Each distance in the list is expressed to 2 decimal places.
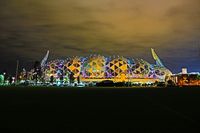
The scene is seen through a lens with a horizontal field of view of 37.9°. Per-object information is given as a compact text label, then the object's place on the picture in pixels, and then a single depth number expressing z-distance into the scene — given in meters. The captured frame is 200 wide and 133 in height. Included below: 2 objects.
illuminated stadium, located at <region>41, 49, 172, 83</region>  182.50
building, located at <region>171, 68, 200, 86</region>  142.00
